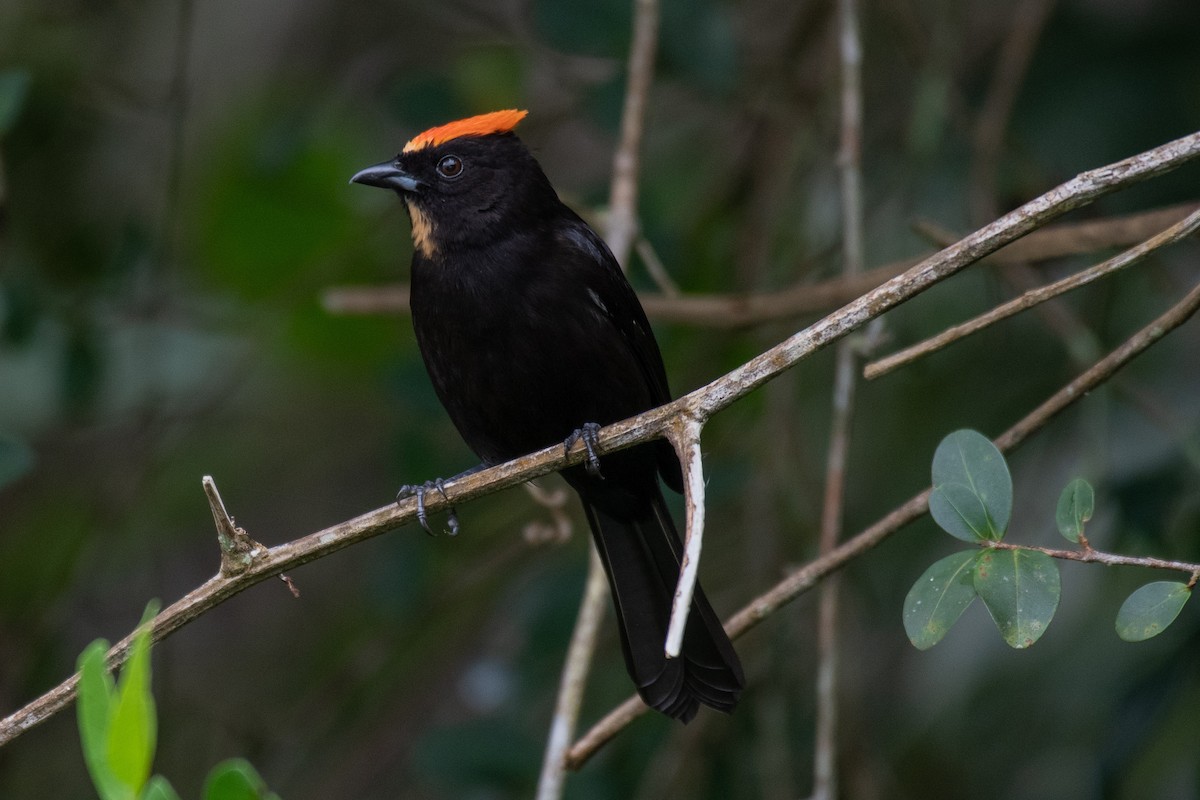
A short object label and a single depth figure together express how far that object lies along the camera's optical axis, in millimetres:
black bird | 6414
